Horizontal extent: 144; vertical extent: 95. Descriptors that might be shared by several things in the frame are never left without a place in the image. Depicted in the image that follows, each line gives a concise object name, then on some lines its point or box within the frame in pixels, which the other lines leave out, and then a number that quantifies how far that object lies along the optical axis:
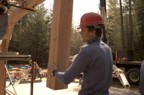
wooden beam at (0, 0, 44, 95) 4.47
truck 13.18
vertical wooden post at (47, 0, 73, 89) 2.64
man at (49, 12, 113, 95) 2.47
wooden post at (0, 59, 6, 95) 4.59
